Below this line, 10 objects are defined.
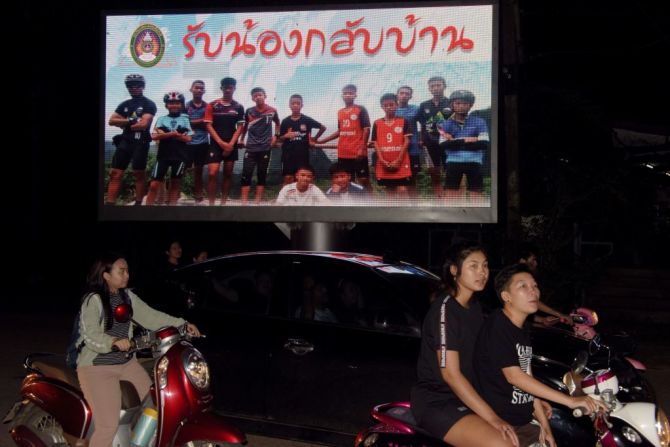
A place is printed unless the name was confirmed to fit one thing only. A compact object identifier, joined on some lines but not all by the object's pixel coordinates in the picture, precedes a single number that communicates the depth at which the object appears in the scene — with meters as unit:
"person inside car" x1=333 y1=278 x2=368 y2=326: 6.42
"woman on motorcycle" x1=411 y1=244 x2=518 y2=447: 3.74
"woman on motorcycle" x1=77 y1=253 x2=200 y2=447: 5.20
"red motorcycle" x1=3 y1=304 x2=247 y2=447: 4.96
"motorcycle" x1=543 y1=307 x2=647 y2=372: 6.00
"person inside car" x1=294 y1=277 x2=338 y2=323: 6.52
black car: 6.21
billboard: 10.43
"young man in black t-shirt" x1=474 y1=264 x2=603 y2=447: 3.83
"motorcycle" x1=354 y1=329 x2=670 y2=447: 4.00
